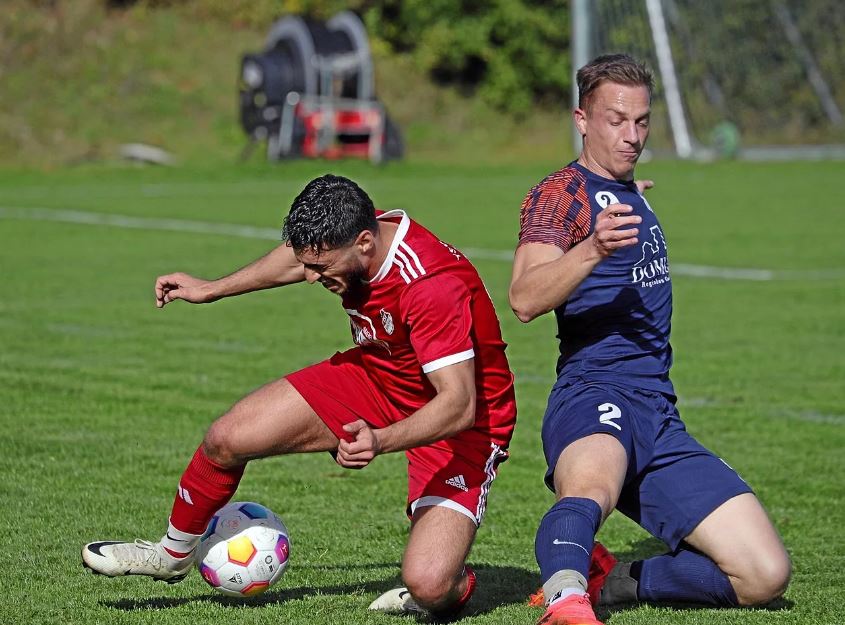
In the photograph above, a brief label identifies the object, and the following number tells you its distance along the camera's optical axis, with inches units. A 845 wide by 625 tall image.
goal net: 2229.3
